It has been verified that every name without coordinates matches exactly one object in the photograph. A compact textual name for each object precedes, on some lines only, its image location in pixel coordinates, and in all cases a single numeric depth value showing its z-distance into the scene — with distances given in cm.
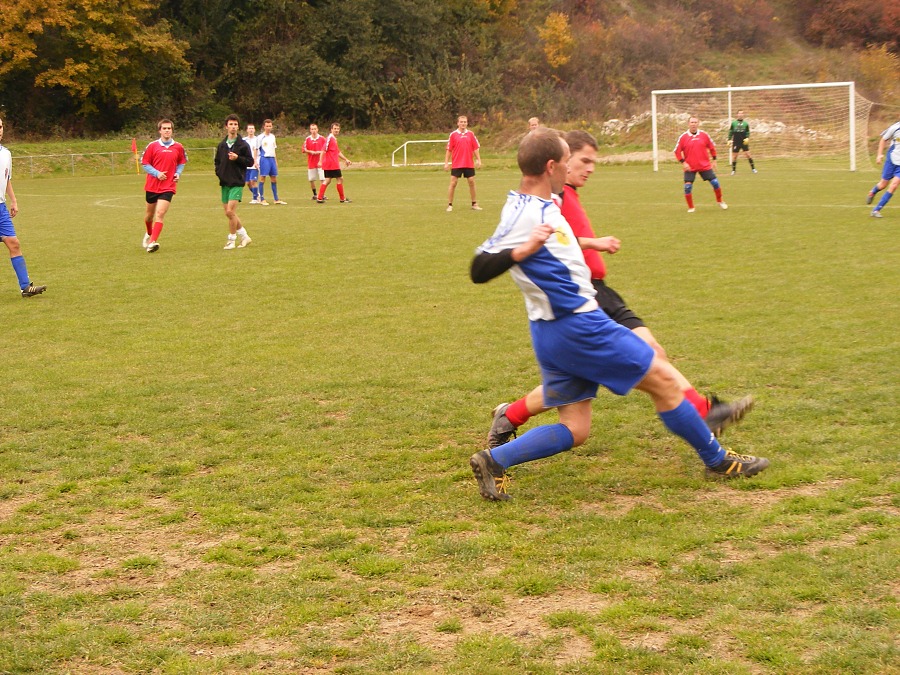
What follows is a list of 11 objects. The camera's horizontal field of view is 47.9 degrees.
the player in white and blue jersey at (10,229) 1140
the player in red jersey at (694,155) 1928
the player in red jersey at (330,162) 2497
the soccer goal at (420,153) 4685
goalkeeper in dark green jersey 3061
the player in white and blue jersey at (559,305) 472
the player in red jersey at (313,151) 2588
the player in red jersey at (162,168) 1523
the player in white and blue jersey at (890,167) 1648
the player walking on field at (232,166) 1571
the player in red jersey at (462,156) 2167
